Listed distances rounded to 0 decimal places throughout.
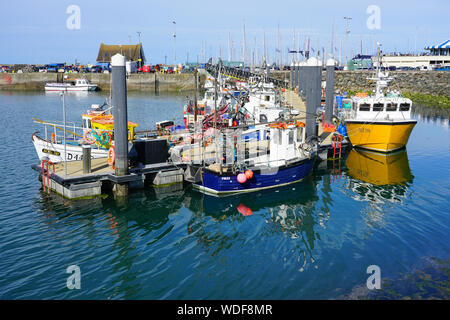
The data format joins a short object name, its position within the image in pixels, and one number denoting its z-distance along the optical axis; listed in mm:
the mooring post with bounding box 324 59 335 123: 33562
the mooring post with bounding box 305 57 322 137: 27125
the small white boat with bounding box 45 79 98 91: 89375
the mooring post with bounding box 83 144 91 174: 19562
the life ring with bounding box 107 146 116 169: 20641
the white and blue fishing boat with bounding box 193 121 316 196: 20094
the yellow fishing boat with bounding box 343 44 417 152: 29531
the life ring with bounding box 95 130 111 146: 23250
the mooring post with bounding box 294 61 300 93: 71812
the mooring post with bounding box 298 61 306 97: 50756
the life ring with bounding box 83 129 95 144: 23694
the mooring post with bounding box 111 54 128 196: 18750
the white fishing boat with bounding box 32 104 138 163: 22797
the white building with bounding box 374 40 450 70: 88000
